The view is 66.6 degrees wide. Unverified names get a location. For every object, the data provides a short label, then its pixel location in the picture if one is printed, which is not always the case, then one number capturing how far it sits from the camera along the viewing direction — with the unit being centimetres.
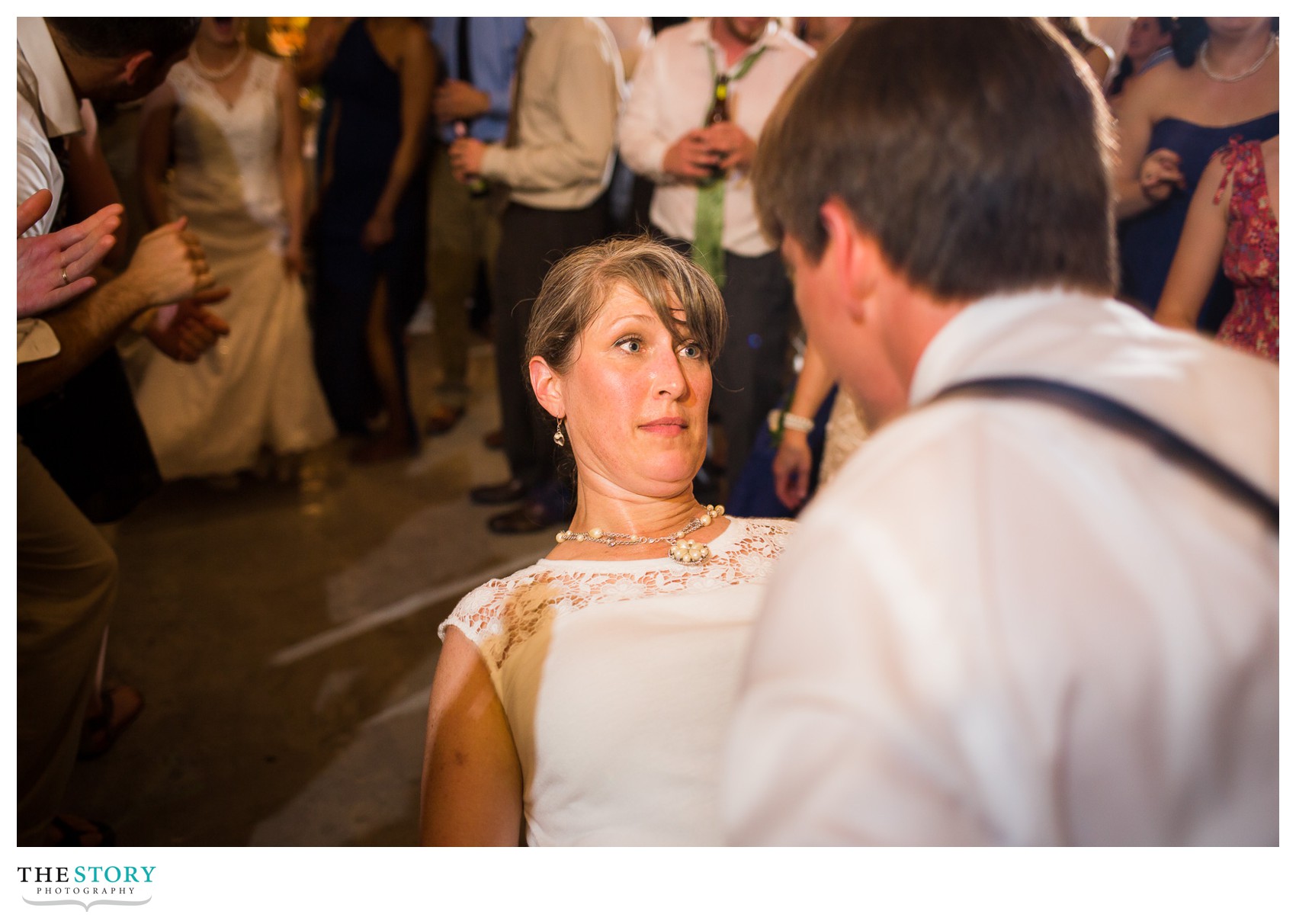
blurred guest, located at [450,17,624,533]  218
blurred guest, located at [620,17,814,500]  192
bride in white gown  270
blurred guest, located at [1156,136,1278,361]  156
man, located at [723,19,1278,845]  75
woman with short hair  122
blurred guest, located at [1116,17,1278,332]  157
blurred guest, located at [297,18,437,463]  299
